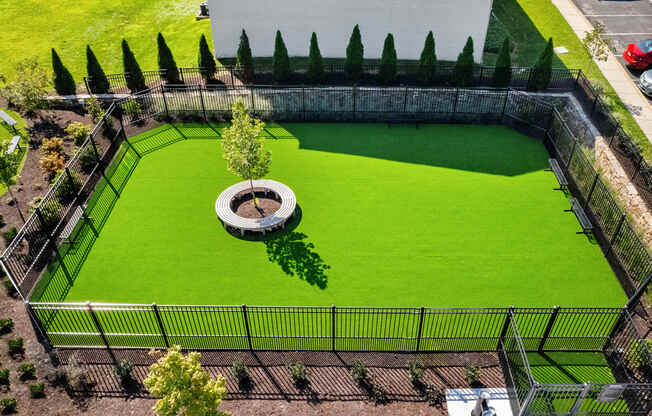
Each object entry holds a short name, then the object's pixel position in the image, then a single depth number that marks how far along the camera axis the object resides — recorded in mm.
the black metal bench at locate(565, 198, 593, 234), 17438
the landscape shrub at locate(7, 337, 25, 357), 13492
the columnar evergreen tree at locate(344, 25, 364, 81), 24516
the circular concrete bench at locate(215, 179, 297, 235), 17188
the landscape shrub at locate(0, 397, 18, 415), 12234
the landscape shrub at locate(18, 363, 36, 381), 13021
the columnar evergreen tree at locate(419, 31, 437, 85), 24109
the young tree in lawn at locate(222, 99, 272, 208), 16672
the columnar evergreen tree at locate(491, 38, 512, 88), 23562
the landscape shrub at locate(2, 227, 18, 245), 16875
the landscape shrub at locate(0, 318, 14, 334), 14078
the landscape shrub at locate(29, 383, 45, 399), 12594
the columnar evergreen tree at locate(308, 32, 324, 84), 24234
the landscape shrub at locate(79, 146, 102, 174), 19812
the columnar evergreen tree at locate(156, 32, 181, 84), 23984
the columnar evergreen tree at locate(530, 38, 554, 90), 22938
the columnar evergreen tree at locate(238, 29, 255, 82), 24172
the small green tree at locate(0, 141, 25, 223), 16719
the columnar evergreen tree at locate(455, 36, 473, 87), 23891
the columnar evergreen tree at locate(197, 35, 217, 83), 24312
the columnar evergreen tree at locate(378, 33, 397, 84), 24266
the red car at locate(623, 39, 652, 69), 24141
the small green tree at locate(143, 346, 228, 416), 10203
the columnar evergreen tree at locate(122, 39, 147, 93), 23688
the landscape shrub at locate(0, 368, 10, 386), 12859
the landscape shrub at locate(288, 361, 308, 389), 12844
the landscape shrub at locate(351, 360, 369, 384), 12898
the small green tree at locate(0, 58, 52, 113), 22031
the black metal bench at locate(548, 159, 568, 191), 19297
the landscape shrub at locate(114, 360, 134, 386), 12859
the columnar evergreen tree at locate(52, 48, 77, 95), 23641
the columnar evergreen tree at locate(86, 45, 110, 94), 23703
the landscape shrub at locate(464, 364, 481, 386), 12938
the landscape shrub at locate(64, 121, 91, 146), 21031
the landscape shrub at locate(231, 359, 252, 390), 12875
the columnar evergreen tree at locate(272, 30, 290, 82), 24422
